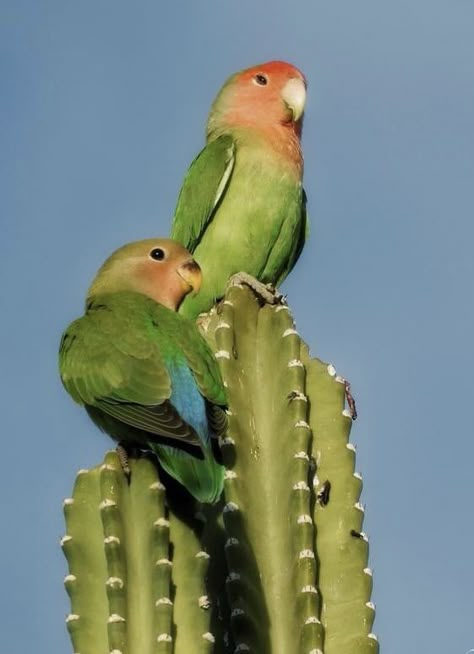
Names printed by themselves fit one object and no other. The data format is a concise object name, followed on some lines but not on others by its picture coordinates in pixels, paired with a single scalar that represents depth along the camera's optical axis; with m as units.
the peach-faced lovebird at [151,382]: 7.12
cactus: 6.17
